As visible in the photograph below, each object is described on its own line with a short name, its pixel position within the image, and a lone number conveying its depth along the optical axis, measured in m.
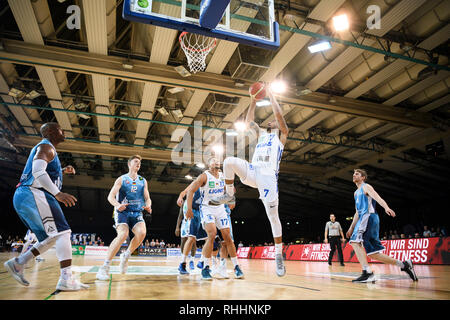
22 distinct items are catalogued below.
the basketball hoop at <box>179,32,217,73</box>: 8.66
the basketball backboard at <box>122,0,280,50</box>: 5.06
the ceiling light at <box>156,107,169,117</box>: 13.73
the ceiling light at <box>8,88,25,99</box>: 12.23
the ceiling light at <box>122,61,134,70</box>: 10.43
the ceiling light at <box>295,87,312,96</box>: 11.95
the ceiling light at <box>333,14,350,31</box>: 8.79
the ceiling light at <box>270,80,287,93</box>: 11.78
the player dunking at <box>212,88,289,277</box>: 4.48
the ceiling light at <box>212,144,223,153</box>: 17.89
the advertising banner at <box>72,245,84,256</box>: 22.43
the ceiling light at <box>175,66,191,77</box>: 10.71
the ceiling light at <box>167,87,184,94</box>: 12.20
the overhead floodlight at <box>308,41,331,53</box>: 9.33
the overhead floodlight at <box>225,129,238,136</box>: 15.66
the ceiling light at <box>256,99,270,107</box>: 12.02
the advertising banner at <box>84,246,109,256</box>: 22.53
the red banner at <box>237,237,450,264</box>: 10.75
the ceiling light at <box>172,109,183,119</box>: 13.81
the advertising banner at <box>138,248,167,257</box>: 24.62
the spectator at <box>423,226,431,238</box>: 16.20
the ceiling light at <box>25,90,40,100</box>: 12.46
